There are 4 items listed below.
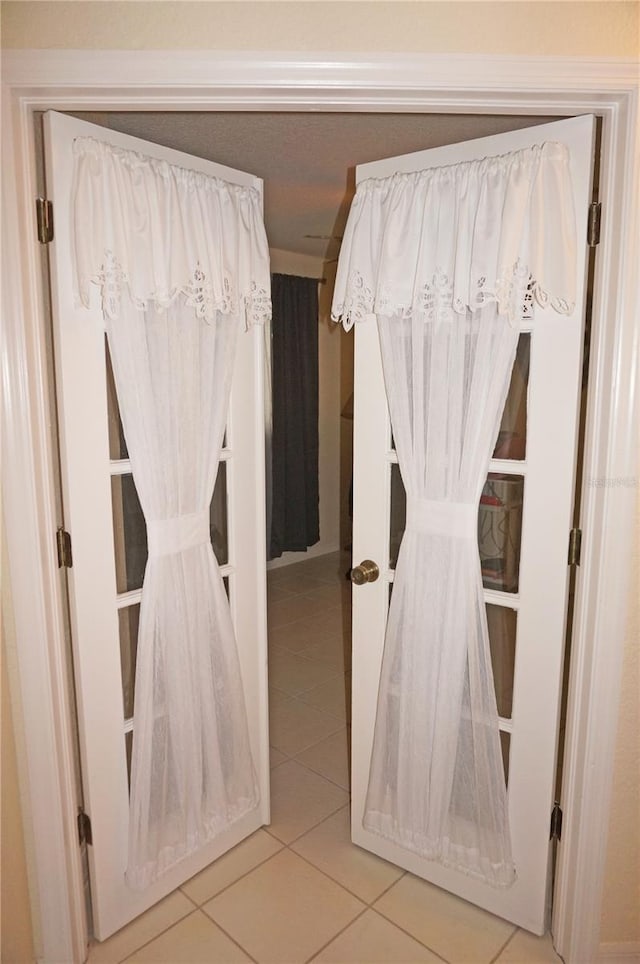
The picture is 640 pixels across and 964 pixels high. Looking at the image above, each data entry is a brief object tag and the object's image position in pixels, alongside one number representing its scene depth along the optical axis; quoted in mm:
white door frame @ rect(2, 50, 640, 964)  1324
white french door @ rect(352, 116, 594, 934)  1551
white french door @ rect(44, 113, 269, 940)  1540
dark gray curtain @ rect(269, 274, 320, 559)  4742
